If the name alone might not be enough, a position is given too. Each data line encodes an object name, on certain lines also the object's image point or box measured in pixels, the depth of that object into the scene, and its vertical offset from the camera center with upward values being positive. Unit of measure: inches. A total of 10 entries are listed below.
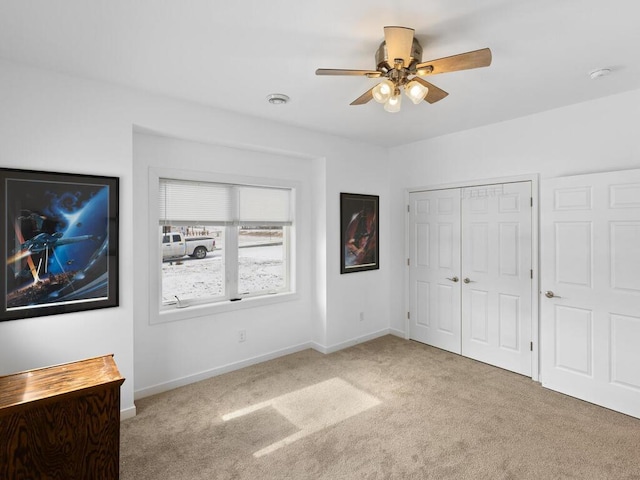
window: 132.3 -0.4
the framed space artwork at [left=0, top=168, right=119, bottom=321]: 91.4 -0.5
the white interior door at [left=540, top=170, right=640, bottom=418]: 110.2 -16.6
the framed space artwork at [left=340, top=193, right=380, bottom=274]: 170.1 +3.3
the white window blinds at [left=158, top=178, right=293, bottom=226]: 130.3 +14.7
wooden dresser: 66.4 -36.9
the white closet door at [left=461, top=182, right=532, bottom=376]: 139.4 -15.1
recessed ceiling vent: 115.0 +47.2
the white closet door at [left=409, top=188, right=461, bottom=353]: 163.0 -14.0
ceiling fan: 71.2 +37.7
